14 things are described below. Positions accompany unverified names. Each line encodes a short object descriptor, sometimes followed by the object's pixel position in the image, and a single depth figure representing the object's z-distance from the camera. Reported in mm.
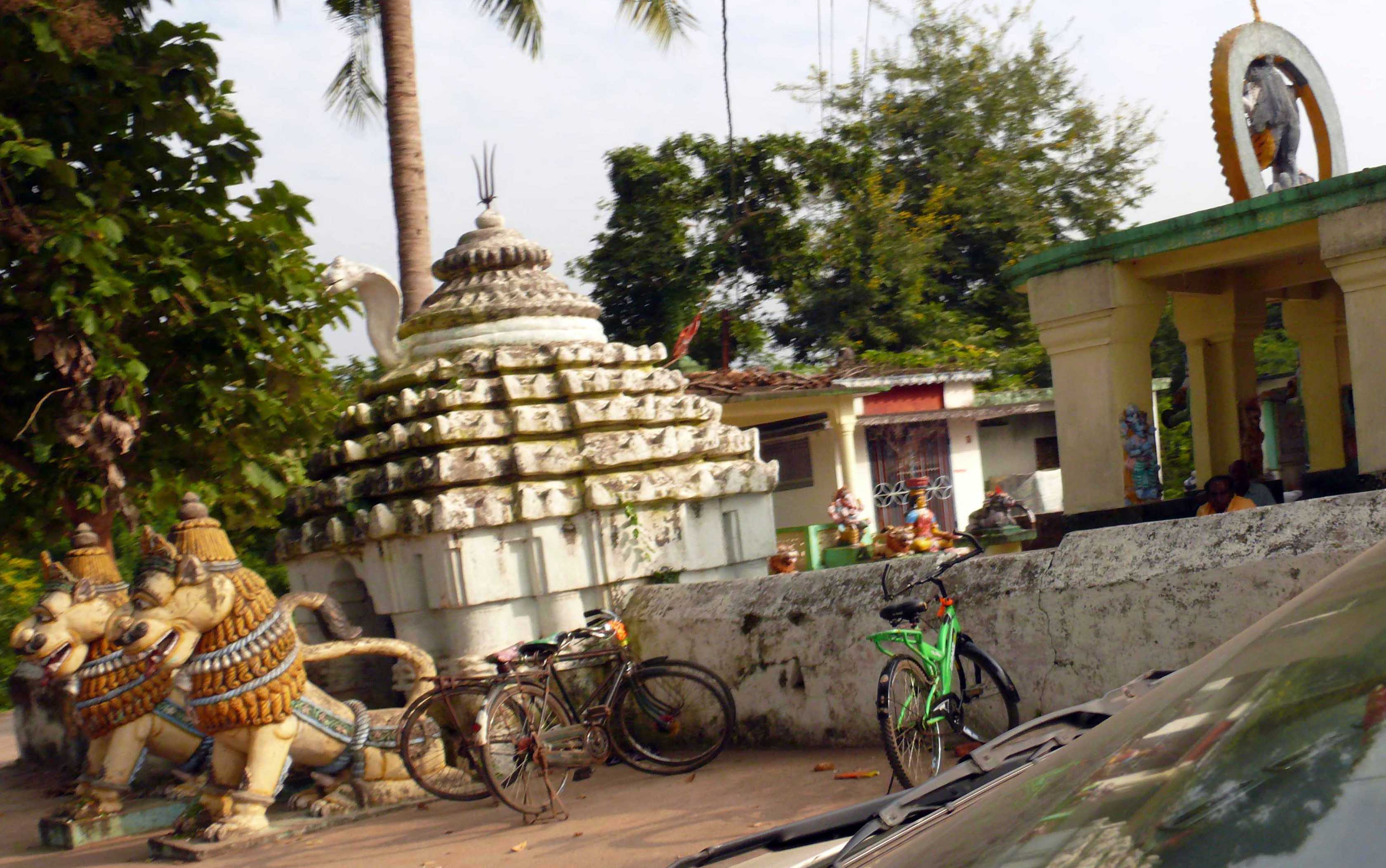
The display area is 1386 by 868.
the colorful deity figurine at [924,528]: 12422
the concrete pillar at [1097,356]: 8820
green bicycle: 4883
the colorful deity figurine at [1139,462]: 8797
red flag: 16391
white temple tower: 6625
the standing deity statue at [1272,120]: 9586
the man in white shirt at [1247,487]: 8406
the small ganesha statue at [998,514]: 12055
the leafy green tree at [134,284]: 6879
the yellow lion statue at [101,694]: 6246
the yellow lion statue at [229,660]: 5531
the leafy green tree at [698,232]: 21656
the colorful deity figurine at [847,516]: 15680
